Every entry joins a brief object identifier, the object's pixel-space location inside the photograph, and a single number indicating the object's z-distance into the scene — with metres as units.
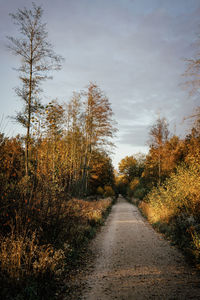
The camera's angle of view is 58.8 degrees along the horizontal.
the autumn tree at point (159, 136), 18.59
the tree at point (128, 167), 47.96
